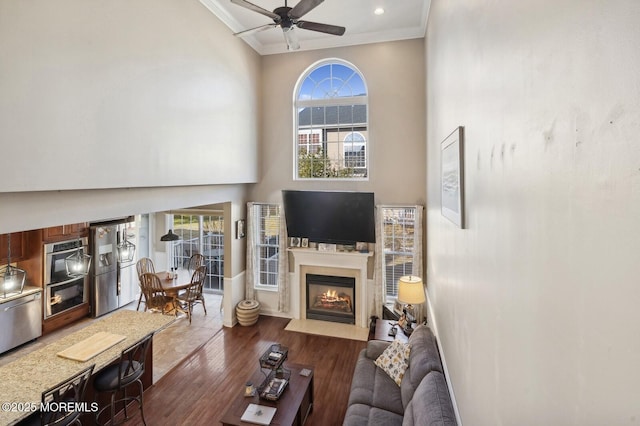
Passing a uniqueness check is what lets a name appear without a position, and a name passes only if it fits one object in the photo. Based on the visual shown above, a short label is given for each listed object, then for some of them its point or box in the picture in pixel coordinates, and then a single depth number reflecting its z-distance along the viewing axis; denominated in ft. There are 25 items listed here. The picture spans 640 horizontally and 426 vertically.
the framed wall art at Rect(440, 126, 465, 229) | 6.82
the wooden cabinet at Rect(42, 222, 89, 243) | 18.15
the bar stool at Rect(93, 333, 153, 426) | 10.51
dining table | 20.38
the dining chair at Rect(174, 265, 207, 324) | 20.62
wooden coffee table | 9.63
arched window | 19.42
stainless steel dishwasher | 16.12
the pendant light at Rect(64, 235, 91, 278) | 18.78
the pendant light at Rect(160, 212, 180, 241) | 20.99
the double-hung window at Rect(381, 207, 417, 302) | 18.33
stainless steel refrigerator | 20.99
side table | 13.60
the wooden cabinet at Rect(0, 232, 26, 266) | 16.79
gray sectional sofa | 7.72
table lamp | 13.51
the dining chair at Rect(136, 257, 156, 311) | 21.99
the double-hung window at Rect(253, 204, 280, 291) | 20.70
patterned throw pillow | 11.55
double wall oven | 18.33
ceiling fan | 10.59
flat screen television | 17.89
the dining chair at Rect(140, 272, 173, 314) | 20.18
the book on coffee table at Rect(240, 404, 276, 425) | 9.46
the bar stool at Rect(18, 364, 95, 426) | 8.46
